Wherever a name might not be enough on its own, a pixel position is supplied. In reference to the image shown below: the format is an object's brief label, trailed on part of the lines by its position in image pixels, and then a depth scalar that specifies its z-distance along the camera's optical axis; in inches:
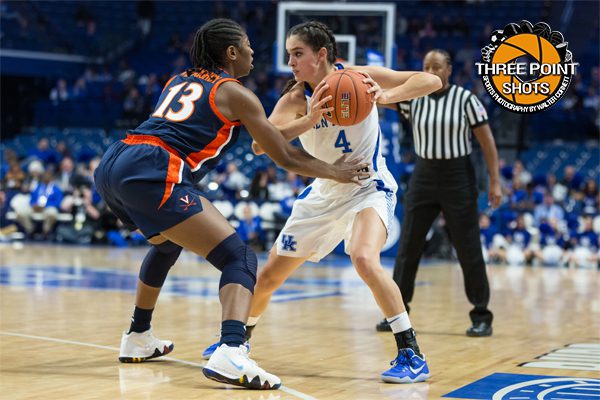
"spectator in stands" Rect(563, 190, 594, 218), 679.7
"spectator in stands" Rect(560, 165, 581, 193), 709.9
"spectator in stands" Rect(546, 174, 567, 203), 699.4
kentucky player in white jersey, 211.3
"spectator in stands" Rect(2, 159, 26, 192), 810.2
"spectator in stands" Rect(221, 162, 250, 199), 745.6
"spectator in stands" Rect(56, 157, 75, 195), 793.6
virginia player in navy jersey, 195.6
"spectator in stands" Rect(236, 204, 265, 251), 703.7
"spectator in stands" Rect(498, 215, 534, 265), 650.8
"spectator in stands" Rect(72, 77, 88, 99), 1059.5
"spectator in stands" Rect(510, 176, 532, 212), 683.4
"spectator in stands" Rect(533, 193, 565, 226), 668.9
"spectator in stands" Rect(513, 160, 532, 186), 724.0
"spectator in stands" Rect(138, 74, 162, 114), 966.4
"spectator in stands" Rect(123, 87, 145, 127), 973.8
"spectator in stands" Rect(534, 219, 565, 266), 650.2
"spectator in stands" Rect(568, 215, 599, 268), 633.6
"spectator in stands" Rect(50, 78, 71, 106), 1051.9
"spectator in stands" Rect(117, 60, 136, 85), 1061.8
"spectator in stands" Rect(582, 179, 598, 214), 676.2
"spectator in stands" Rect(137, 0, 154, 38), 1120.8
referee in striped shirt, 295.6
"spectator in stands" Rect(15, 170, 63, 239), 771.4
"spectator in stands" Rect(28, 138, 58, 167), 886.4
